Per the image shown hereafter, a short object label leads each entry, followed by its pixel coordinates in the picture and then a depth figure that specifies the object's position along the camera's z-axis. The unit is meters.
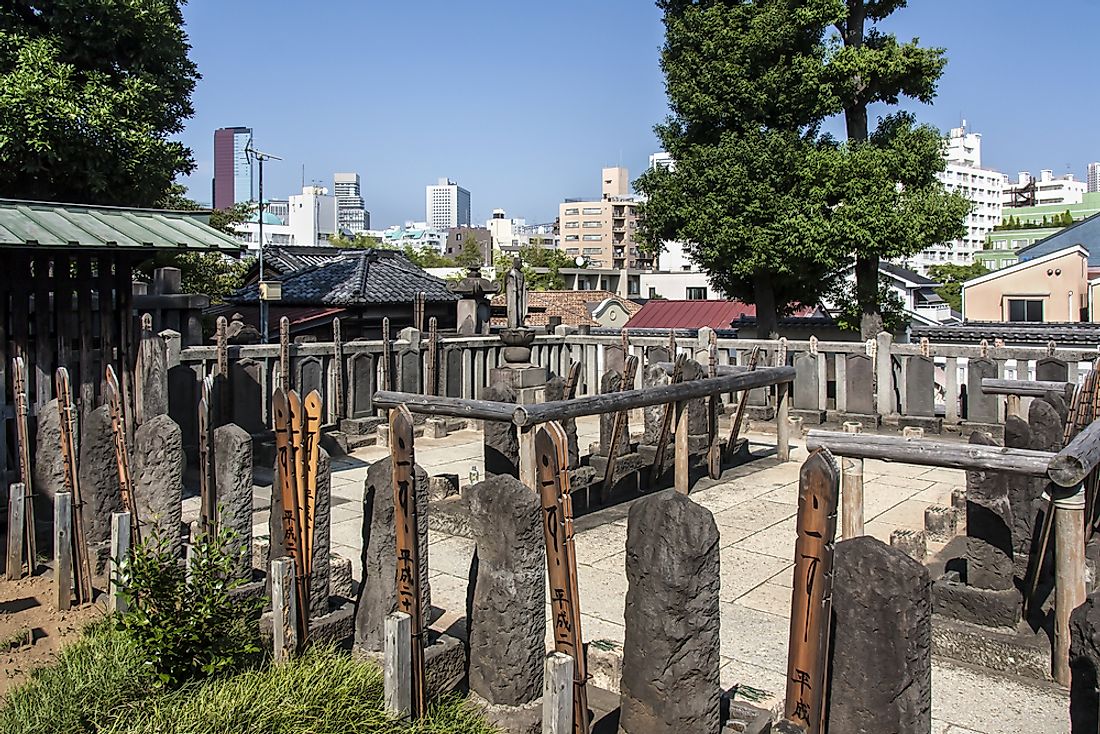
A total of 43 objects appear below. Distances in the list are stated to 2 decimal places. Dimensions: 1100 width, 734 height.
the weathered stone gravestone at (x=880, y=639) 3.29
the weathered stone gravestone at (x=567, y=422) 10.14
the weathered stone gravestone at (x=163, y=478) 5.95
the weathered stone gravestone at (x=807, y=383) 14.88
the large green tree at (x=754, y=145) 19.36
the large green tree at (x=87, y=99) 11.95
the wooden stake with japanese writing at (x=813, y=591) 3.38
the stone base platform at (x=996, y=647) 5.42
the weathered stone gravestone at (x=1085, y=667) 3.10
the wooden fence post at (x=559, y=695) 3.79
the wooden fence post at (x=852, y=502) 5.68
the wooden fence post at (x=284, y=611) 4.86
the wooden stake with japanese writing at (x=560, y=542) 4.03
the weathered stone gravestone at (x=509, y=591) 4.27
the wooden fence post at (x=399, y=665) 4.19
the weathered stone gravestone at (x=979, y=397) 13.38
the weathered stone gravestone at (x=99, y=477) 6.53
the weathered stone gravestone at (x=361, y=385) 14.10
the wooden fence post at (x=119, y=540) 5.49
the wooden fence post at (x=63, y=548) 6.09
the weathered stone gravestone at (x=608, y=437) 10.62
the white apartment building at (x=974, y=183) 100.94
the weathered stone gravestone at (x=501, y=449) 9.10
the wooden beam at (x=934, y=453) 5.41
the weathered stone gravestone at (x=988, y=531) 6.05
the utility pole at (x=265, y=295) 19.92
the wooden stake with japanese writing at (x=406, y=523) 4.38
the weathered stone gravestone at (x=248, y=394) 12.16
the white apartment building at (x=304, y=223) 98.47
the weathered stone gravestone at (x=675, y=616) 3.69
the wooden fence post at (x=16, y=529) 6.57
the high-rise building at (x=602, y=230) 99.75
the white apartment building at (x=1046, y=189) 103.06
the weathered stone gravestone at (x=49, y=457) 7.13
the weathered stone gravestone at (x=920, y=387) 14.02
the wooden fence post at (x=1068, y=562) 5.20
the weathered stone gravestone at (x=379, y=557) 4.89
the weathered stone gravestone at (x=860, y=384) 14.45
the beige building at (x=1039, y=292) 30.44
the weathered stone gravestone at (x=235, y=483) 5.68
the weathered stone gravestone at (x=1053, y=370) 12.29
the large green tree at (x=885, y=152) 18.50
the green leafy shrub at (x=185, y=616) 4.58
